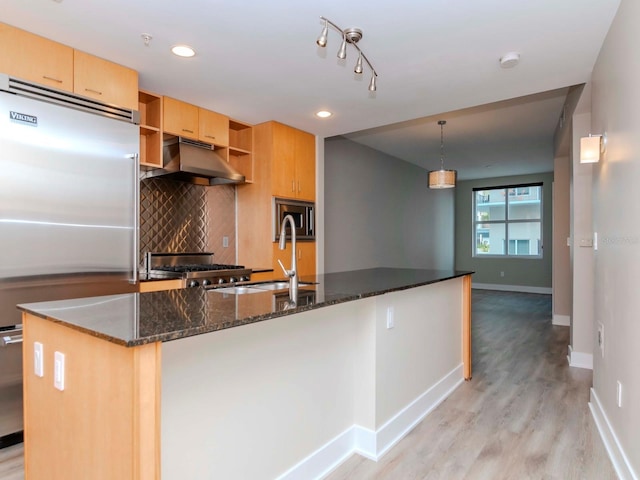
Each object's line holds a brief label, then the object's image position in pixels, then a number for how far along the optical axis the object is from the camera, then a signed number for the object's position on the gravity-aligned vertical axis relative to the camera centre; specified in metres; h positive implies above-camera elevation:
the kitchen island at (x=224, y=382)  1.15 -0.59
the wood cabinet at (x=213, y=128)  3.70 +1.10
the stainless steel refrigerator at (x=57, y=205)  2.31 +0.22
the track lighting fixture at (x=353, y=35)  2.17 +1.25
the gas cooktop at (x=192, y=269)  3.33 -0.27
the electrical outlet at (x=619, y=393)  2.10 -0.84
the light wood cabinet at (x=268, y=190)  4.16 +0.54
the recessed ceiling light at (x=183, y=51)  2.59 +1.28
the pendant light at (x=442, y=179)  4.85 +0.77
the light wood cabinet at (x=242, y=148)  4.29 +1.03
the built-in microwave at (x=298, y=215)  4.18 +0.28
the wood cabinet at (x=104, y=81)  2.62 +1.13
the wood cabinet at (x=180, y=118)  3.40 +1.10
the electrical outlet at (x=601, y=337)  2.54 -0.65
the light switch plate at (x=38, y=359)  1.49 -0.47
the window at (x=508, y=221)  9.22 +0.45
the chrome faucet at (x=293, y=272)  1.99 -0.18
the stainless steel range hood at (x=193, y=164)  3.37 +0.68
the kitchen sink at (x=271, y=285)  2.54 -0.30
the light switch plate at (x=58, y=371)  1.38 -0.47
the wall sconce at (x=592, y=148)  2.62 +0.62
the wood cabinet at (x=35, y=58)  2.30 +1.13
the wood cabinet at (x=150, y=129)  3.32 +0.95
